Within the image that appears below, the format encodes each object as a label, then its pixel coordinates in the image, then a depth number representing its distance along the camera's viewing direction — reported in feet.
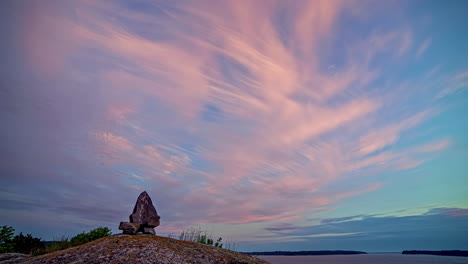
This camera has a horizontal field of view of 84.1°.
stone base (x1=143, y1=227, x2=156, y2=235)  56.14
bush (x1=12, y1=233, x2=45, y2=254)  84.69
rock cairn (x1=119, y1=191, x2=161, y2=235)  53.72
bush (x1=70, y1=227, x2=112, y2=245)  77.99
